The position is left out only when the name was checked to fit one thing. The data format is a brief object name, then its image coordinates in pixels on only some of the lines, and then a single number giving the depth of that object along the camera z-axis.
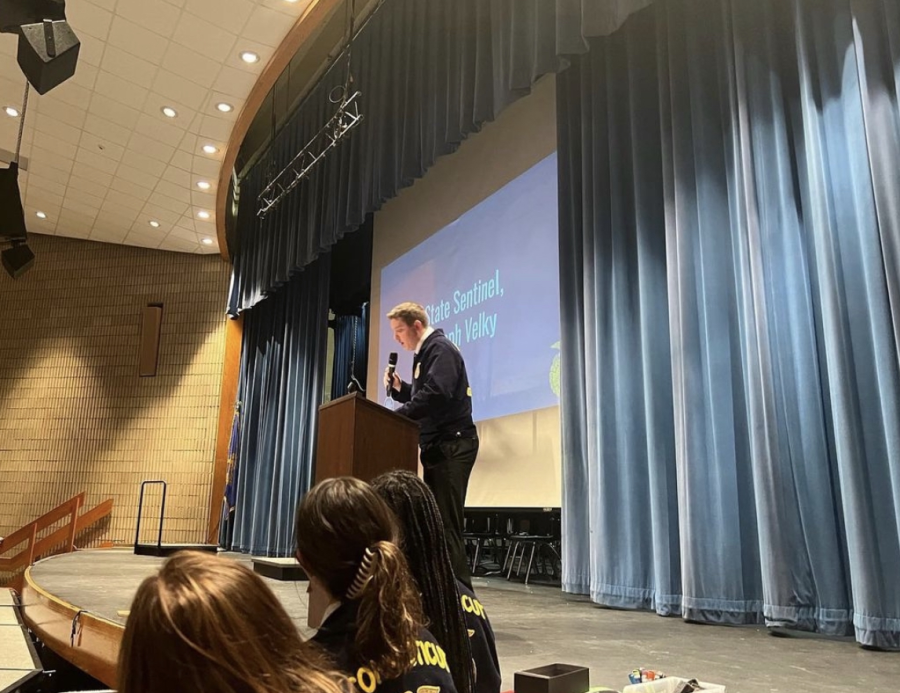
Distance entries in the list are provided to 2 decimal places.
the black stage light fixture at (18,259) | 6.52
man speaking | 2.67
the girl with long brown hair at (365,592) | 0.96
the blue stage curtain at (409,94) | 3.91
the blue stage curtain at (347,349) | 9.15
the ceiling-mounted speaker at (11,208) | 5.54
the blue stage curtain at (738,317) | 2.69
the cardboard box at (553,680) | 1.41
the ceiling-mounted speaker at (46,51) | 3.43
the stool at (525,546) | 4.86
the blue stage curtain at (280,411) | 7.90
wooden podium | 2.35
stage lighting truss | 5.41
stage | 1.98
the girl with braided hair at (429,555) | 1.19
